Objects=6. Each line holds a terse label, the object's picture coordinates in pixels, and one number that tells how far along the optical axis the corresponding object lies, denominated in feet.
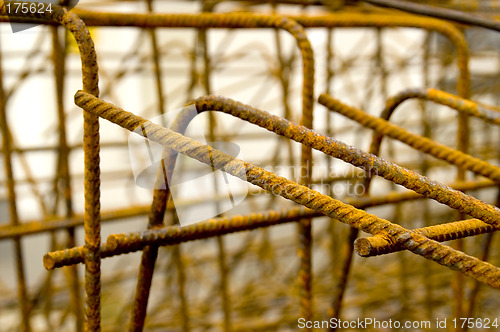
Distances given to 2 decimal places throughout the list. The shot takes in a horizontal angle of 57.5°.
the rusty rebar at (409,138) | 2.71
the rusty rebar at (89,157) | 1.89
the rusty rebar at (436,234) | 1.53
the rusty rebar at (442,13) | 2.90
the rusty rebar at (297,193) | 1.58
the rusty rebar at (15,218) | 3.77
